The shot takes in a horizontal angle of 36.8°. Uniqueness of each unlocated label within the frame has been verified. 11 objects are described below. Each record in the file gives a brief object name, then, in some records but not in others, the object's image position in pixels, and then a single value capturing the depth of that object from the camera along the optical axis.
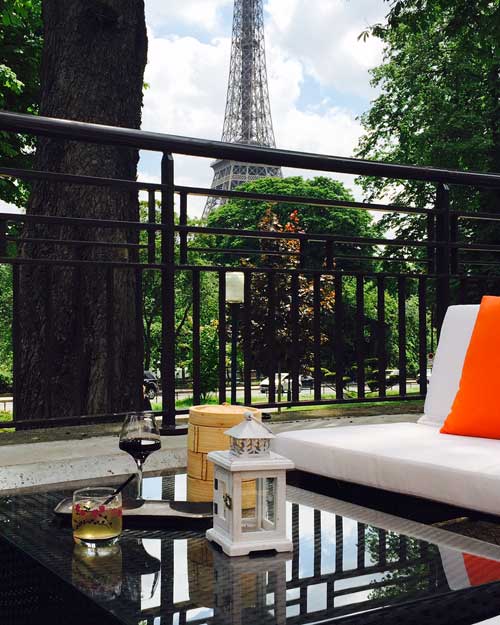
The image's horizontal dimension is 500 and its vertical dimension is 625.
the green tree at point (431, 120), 15.59
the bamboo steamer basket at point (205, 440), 1.67
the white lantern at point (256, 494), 1.34
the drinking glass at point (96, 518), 1.33
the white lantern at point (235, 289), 10.37
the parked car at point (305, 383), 30.19
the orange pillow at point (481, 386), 2.37
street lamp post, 10.35
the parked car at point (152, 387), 24.65
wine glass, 1.64
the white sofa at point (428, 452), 1.88
